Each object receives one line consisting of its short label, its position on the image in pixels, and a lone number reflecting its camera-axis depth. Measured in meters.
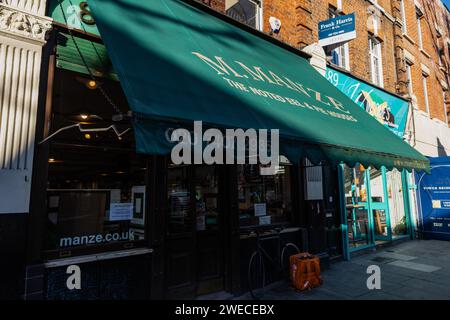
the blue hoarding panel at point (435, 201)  10.97
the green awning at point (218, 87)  3.21
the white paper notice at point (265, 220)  6.57
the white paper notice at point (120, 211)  4.51
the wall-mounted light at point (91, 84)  4.52
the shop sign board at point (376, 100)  9.34
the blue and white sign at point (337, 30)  8.22
